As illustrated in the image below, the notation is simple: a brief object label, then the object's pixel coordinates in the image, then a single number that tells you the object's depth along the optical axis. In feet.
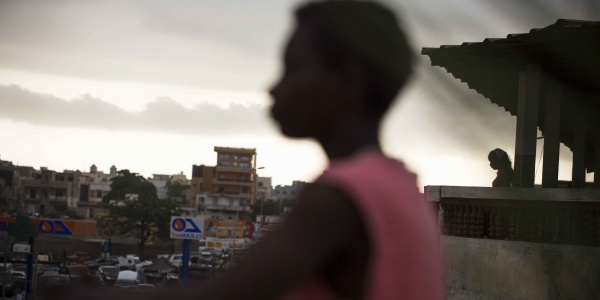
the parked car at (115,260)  158.51
